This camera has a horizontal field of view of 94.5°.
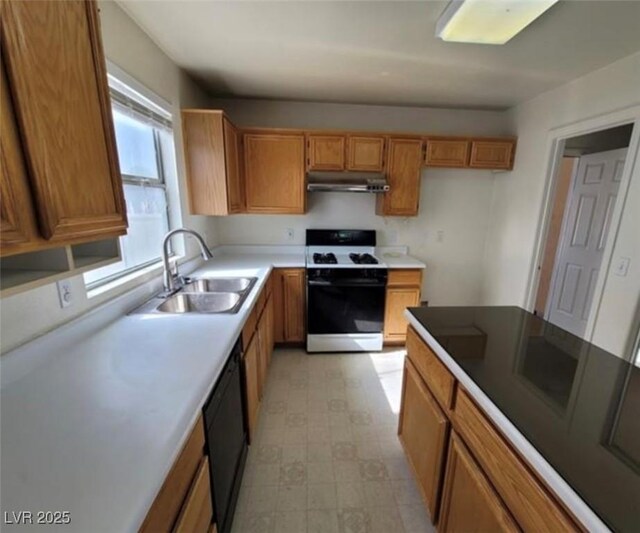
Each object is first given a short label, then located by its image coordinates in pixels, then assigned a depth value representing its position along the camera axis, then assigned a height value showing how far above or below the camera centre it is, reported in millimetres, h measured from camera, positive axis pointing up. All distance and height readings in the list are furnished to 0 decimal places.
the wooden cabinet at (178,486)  672 -741
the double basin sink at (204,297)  1679 -604
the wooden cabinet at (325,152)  2822 +481
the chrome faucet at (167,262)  1754 -374
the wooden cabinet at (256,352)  1712 -1007
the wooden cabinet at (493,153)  2957 +511
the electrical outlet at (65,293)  1169 -374
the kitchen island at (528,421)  649 -577
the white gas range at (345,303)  2773 -939
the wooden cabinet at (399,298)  2883 -913
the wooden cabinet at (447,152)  2934 +509
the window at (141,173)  1648 +168
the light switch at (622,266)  1948 -388
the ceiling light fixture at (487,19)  1354 +904
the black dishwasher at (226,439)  1095 -1002
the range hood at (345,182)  2828 +197
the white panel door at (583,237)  2822 -305
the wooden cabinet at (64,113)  674 +221
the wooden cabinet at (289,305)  2844 -987
